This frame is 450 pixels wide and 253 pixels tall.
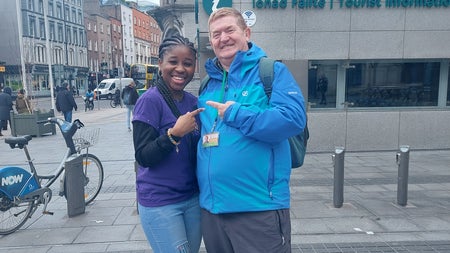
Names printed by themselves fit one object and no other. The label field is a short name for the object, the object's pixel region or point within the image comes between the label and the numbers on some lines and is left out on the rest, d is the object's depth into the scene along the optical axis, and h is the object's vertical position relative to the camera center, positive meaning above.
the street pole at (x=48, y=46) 18.13 +1.85
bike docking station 4.68 -1.30
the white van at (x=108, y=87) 41.06 -0.55
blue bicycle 4.19 -1.22
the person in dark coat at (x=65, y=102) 13.84 -0.74
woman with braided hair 1.95 -0.41
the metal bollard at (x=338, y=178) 4.89 -1.28
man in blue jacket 1.69 -0.31
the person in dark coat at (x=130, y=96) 13.49 -0.51
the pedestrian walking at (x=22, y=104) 13.49 -0.79
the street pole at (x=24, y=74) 18.20 +0.40
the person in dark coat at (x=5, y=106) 13.74 -0.89
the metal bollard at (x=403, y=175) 4.89 -1.26
